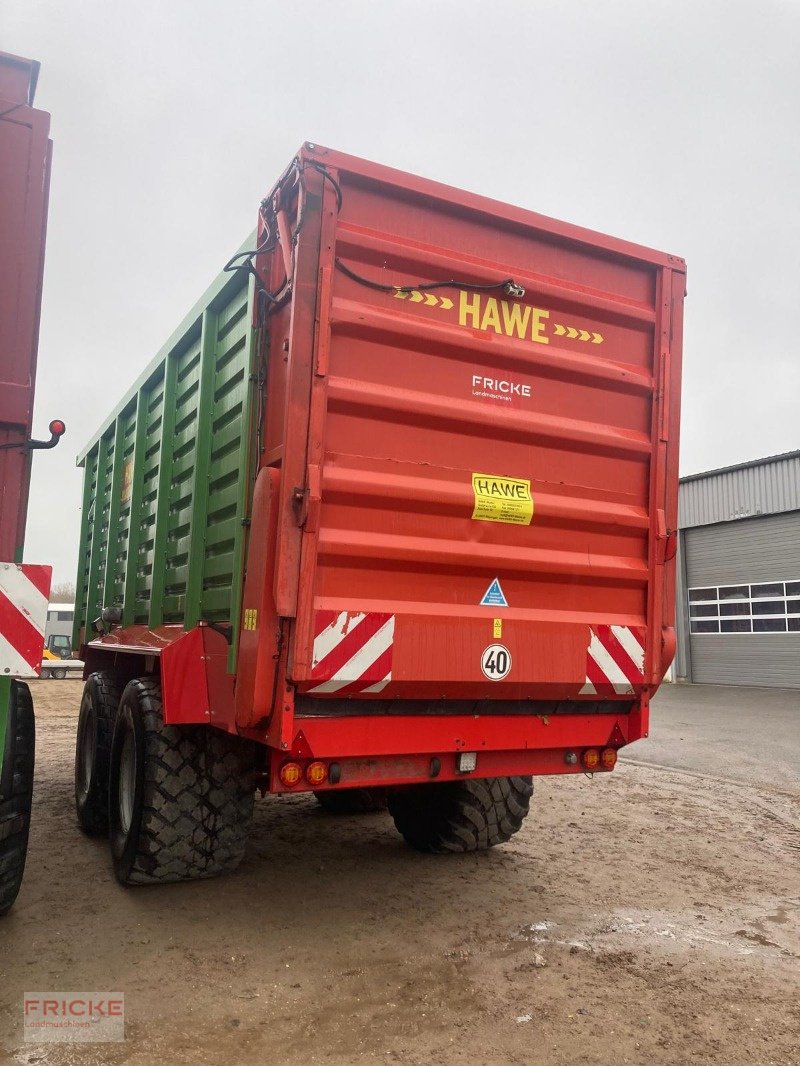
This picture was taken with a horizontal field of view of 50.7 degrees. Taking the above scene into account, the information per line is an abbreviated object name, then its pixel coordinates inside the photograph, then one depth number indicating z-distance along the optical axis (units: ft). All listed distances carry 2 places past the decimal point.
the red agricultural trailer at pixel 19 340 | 9.70
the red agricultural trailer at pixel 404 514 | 11.51
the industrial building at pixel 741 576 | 61.41
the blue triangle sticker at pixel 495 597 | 12.66
